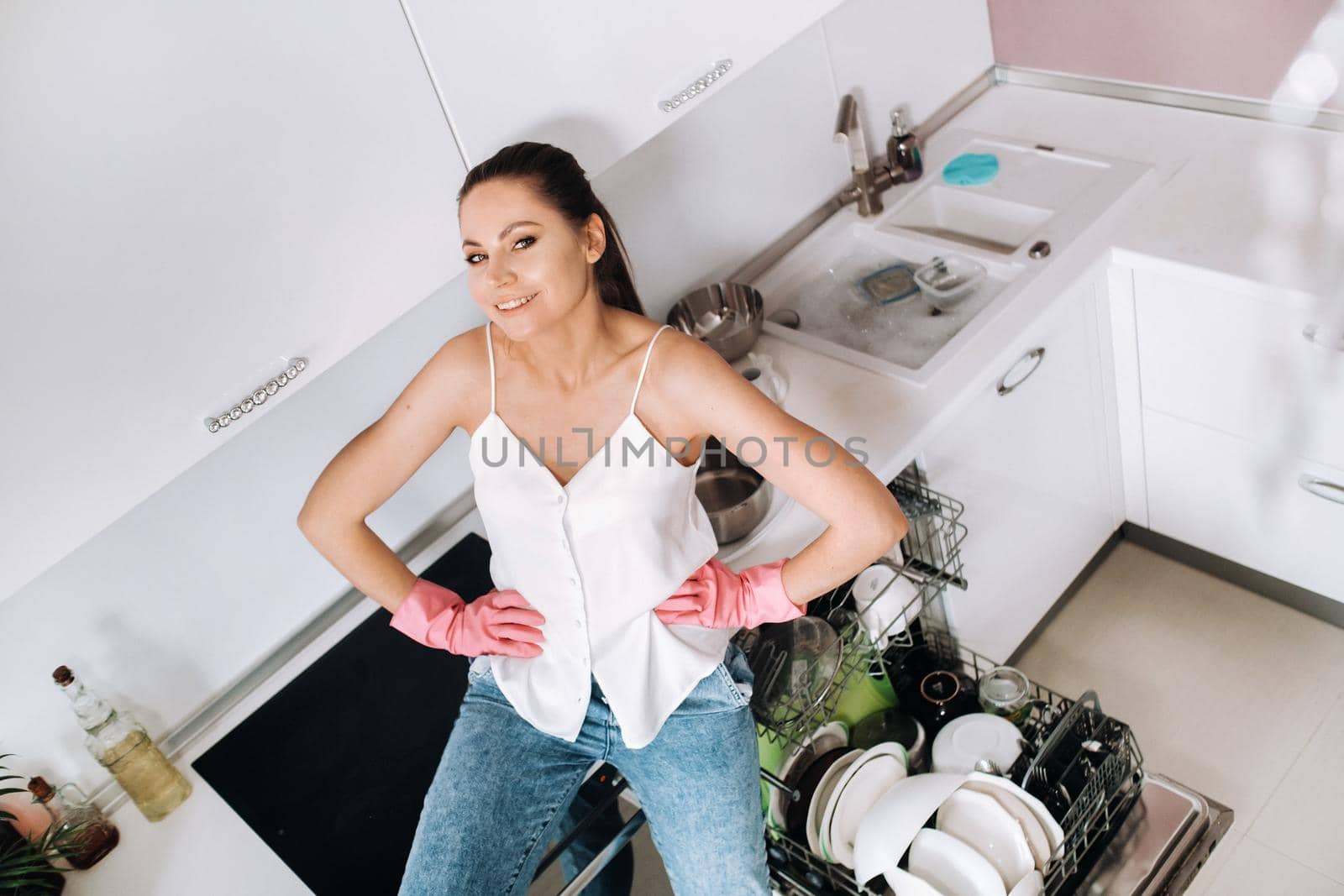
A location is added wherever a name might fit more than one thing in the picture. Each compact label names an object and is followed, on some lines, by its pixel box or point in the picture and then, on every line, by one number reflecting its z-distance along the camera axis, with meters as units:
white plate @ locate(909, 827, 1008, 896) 1.41
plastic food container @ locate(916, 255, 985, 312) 2.14
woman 1.43
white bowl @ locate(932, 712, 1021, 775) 1.62
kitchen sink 2.12
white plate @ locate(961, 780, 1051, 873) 1.45
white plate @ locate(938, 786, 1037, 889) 1.44
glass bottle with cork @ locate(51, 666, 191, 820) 1.69
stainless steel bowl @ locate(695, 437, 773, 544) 1.94
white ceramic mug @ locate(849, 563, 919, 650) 1.80
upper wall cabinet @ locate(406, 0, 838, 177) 1.39
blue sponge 2.34
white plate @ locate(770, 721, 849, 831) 1.68
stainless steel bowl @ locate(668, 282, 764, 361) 2.11
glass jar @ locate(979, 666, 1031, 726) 1.74
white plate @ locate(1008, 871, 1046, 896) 1.38
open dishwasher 1.47
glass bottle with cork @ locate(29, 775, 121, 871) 1.66
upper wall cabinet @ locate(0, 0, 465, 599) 1.12
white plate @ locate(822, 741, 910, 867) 1.57
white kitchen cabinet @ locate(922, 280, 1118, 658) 1.98
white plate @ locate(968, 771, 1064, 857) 1.44
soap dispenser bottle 2.36
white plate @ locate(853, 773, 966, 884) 1.43
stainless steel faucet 2.29
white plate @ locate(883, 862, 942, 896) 1.39
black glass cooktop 1.56
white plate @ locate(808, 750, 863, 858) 1.60
